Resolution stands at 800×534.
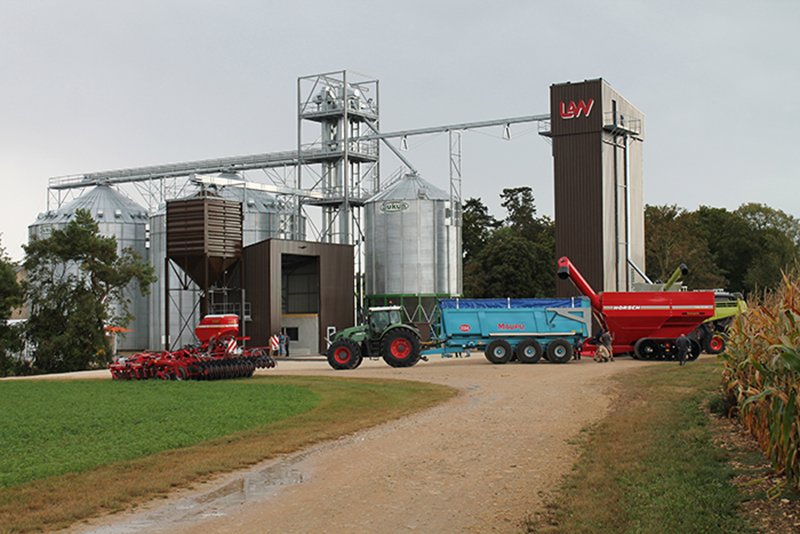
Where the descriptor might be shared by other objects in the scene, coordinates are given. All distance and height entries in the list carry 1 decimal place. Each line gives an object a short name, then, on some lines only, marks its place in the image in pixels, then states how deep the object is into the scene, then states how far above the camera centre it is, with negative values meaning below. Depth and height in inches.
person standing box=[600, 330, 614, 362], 1537.9 -68.2
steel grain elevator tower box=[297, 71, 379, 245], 2655.0 +442.1
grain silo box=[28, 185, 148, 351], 2923.2 +265.7
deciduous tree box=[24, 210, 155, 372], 2246.6 +40.4
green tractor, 1505.9 -63.6
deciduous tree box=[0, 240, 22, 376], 2230.6 -8.6
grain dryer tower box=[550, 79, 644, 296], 2042.3 +263.5
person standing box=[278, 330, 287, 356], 2247.2 -90.4
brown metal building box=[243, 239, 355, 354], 2229.3 +42.4
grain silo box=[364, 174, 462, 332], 2586.1 +157.5
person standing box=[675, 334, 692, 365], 1400.1 -71.6
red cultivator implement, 1343.5 -78.5
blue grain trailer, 1526.8 -37.7
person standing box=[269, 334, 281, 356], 2083.8 -87.2
